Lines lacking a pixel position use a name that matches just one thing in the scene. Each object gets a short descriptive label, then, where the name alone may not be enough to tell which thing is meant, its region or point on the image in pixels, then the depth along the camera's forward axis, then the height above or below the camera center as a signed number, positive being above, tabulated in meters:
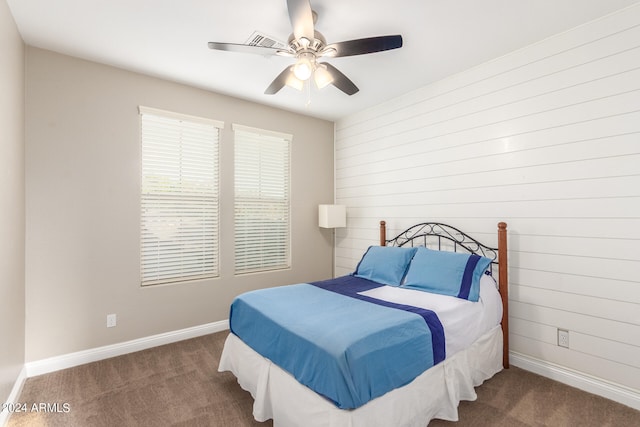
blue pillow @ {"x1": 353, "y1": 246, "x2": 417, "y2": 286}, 3.16 -0.52
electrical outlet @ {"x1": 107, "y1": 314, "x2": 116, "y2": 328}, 3.09 -1.02
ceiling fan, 1.98 +1.19
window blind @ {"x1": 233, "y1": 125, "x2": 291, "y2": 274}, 4.00 +0.21
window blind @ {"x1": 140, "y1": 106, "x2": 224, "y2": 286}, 3.35 +0.22
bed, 1.69 -0.80
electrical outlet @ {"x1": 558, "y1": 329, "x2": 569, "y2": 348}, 2.59 -1.03
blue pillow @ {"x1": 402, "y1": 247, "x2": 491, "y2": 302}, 2.61 -0.52
